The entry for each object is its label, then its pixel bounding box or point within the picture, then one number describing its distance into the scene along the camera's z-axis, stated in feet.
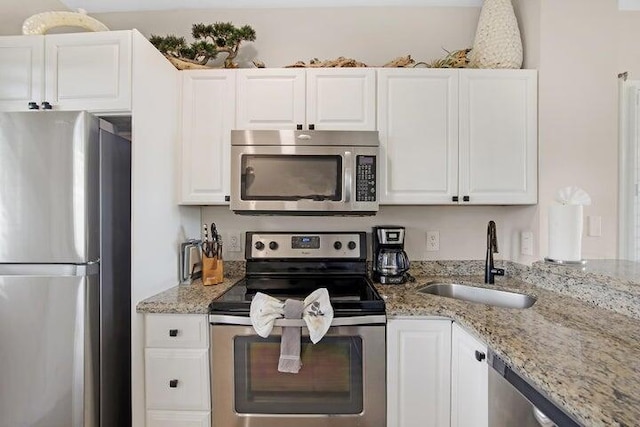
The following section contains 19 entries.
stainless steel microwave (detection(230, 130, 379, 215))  5.85
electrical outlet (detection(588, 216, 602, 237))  5.84
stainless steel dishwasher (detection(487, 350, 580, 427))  2.75
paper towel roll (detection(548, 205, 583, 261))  5.16
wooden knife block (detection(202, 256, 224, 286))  6.09
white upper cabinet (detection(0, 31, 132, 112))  5.08
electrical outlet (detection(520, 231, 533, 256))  6.22
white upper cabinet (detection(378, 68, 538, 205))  6.13
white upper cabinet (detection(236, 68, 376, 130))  6.21
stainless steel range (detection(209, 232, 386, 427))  4.83
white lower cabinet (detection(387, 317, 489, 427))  4.83
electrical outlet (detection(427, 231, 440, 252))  7.18
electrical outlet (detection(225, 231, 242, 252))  7.24
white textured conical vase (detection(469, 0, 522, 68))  6.19
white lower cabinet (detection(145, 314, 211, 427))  4.90
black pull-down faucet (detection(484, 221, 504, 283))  6.03
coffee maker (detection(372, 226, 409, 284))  6.19
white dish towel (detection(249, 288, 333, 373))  4.62
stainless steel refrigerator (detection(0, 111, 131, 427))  4.56
